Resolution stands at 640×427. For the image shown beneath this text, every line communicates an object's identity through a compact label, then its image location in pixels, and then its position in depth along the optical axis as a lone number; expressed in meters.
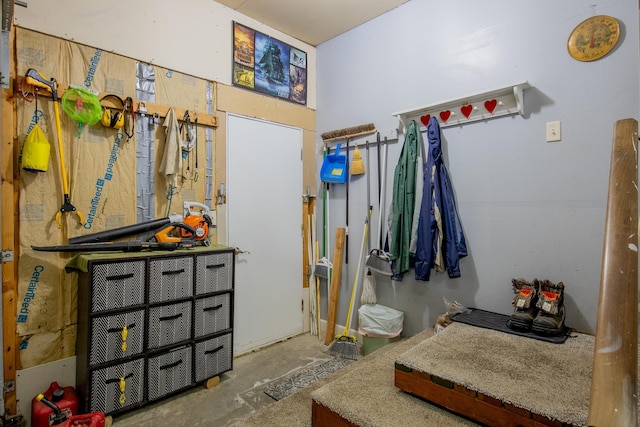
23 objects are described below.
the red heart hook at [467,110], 2.39
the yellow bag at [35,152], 1.89
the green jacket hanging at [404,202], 2.60
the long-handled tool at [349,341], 2.81
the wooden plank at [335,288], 3.17
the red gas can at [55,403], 1.79
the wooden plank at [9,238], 1.86
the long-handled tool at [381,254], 2.73
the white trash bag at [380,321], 2.63
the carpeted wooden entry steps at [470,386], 1.23
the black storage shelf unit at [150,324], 1.87
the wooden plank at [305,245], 3.42
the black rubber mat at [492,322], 1.79
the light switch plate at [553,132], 2.06
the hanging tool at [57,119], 1.91
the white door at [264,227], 2.90
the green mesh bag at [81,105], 2.03
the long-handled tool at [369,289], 2.86
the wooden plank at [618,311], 0.48
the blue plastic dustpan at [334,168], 3.19
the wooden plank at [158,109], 2.04
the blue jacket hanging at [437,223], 2.36
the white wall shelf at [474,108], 2.18
